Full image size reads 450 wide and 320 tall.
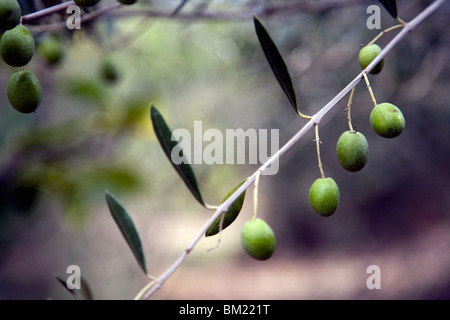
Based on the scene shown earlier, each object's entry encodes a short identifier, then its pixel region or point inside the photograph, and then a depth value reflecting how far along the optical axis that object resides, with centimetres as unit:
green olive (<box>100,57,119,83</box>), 82
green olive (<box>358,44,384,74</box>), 53
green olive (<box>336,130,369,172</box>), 50
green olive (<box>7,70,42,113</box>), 50
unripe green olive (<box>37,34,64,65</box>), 65
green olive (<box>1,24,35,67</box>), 48
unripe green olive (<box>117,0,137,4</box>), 51
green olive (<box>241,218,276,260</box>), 50
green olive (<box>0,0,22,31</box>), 47
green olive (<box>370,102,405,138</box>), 50
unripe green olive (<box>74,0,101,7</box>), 48
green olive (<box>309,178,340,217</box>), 51
